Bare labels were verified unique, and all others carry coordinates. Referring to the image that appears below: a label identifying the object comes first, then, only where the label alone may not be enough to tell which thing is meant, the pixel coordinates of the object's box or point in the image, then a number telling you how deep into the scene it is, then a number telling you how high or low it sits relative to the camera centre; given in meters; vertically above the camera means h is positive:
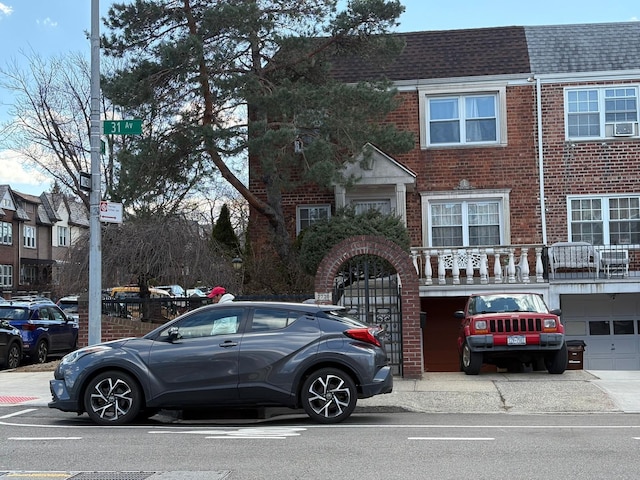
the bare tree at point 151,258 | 17.61 +0.57
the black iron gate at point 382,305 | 14.63 -0.48
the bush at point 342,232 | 19.81 +1.19
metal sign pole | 12.69 +1.48
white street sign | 12.84 +1.15
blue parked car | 20.03 -1.09
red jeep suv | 14.27 -1.08
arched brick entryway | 14.23 +0.03
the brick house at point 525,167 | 22.36 +3.19
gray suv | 10.01 -1.12
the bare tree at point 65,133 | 30.73 +5.87
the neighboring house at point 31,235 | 57.28 +3.90
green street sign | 13.13 +2.58
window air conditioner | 22.88 +4.21
